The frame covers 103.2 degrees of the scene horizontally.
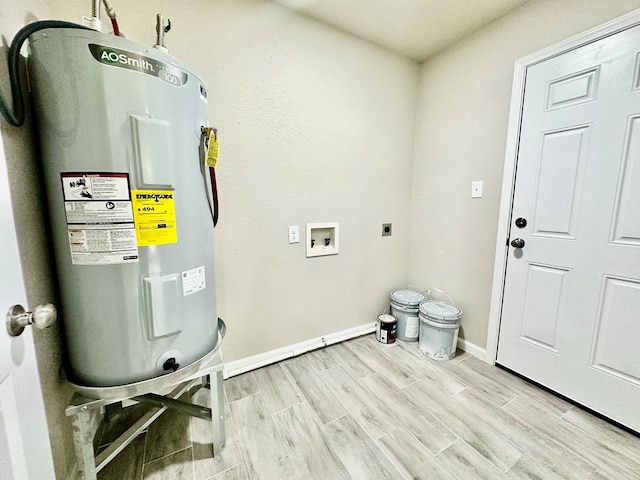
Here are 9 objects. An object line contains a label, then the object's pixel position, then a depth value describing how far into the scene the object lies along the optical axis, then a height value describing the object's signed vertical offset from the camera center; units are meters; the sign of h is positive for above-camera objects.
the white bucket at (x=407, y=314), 2.11 -0.91
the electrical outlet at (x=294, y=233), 1.81 -0.20
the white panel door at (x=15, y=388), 0.47 -0.37
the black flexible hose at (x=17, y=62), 0.72 +0.41
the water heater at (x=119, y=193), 0.75 +0.04
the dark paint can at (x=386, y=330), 2.11 -1.03
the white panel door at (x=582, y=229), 1.26 -0.13
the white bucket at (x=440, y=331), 1.87 -0.94
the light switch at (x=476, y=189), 1.87 +0.12
